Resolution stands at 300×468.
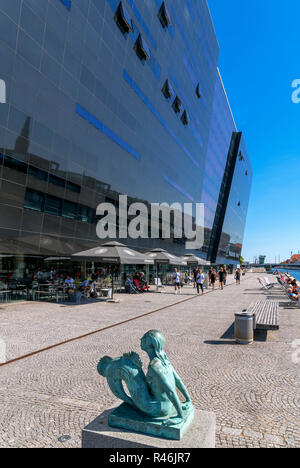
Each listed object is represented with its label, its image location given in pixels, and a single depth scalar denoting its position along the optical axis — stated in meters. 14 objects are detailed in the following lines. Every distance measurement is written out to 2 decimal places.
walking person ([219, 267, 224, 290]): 26.27
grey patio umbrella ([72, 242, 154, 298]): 15.58
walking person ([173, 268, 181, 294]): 21.94
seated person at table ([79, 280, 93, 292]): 17.98
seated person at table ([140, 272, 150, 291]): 23.11
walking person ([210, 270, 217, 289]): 26.79
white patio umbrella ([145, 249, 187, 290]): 22.97
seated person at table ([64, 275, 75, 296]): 16.92
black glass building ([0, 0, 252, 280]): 15.02
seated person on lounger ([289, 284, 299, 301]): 14.91
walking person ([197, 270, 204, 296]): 21.92
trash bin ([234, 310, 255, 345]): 7.91
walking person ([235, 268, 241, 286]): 33.99
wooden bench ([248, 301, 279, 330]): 8.04
